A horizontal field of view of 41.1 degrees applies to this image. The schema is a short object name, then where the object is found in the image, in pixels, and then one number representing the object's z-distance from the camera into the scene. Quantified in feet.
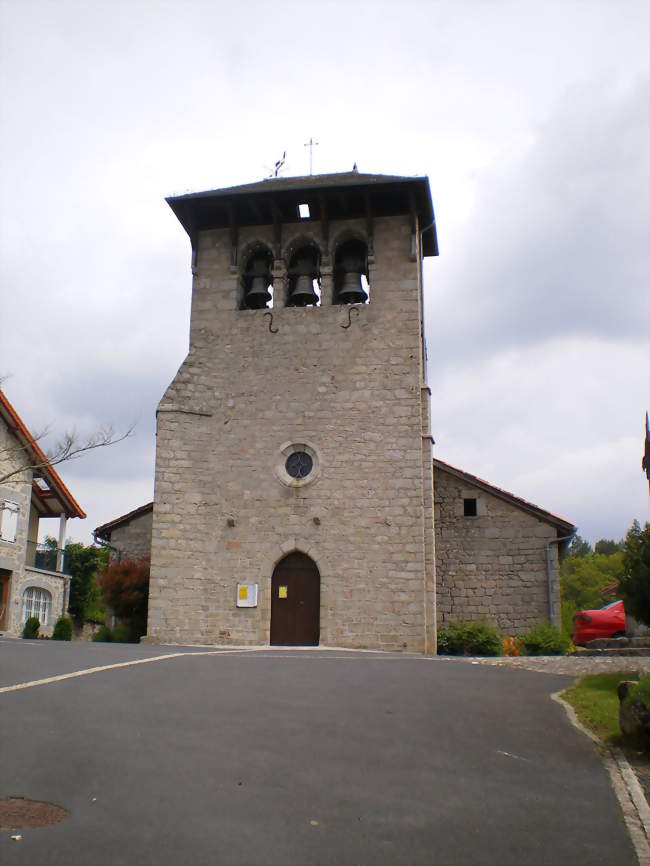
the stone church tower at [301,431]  59.77
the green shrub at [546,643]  54.70
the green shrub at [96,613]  105.91
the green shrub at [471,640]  58.18
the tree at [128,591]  66.64
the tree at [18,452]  79.97
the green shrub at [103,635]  67.10
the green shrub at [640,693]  23.09
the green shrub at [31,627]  76.38
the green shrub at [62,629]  75.15
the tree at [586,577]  202.69
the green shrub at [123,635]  66.74
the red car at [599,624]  58.54
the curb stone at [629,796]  16.92
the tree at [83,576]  102.50
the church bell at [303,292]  65.51
